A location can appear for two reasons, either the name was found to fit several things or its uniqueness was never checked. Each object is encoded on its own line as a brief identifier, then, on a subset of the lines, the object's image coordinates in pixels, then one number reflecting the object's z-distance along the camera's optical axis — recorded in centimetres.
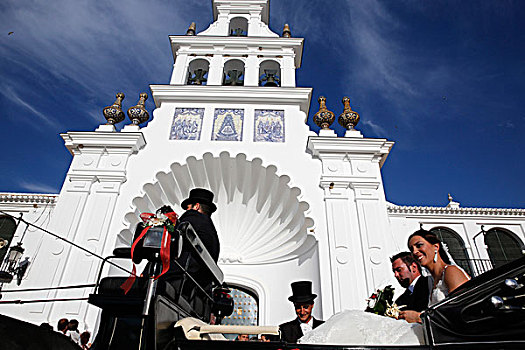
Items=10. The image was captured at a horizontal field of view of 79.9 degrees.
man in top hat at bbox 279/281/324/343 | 384
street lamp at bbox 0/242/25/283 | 555
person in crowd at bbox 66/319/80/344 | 468
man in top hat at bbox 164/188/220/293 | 253
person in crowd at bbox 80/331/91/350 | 464
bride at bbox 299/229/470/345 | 200
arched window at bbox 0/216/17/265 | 767
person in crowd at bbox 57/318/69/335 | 481
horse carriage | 131
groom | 276
